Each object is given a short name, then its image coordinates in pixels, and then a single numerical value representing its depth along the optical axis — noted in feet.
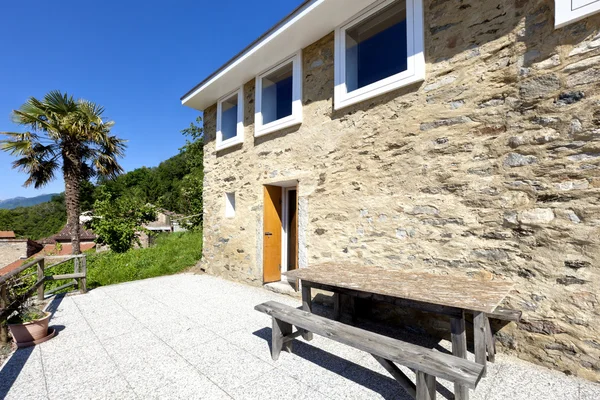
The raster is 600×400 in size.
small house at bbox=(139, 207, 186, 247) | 78.13
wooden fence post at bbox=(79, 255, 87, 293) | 18.42
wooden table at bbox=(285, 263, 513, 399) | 7.11
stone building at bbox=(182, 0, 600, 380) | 8.54
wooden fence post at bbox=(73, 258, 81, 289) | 18.33
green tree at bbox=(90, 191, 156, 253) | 36.65
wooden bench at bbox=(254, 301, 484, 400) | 5.71
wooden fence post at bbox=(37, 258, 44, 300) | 16.13
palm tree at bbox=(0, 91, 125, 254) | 33.04
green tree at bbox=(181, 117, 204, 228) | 51.71
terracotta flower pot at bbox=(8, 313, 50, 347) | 10.63
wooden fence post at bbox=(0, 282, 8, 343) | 10.68
